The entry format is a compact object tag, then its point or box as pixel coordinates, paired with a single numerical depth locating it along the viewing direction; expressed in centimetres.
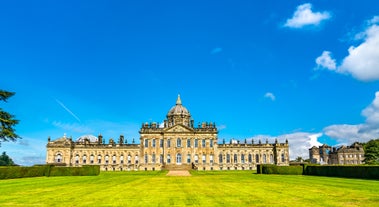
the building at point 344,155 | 10919
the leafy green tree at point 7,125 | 3878
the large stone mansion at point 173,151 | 7612
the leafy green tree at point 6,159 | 12372
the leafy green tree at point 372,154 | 7660
